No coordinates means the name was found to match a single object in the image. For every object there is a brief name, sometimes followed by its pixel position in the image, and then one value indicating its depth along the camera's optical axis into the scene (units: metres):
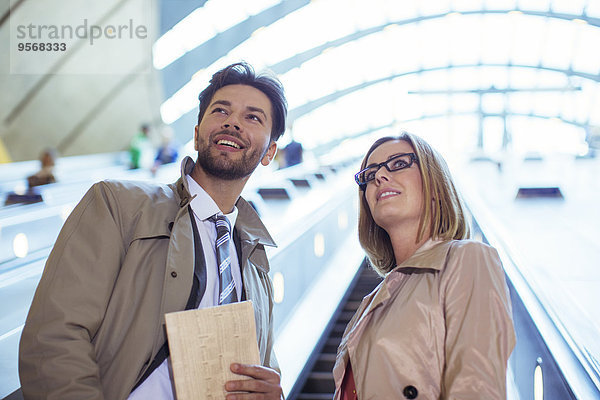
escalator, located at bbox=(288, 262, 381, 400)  4.75
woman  1.88
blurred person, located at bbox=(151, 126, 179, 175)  14.52
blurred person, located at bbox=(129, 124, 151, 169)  14.63
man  1.83
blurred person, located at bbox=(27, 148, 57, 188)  11.25
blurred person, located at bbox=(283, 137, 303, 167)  15.70
